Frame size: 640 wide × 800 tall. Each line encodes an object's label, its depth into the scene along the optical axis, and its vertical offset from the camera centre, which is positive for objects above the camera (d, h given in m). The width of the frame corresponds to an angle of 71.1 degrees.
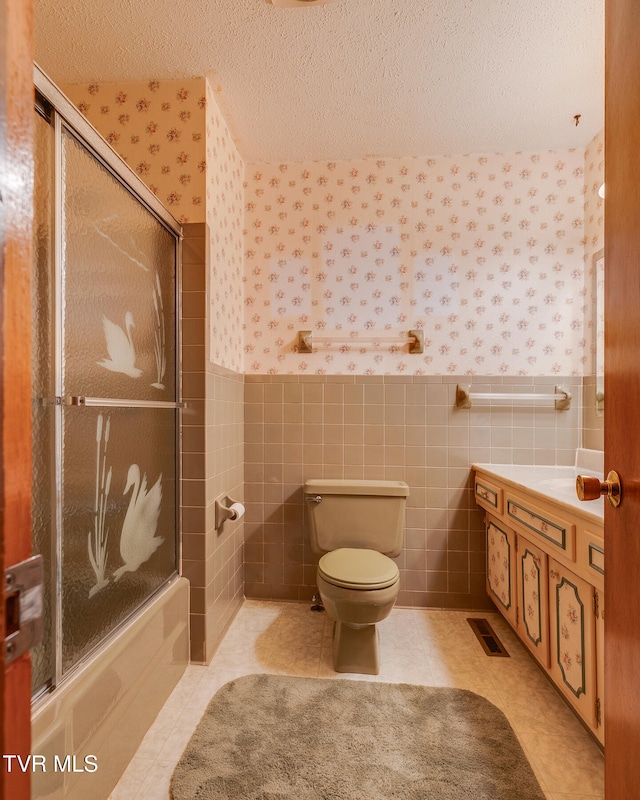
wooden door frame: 0.41 +0.06
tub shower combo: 1.07 -0.15
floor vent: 2.01 -1.13
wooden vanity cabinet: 1.32 -0.68
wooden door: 0.73 +0.02
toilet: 1.79 -0.72
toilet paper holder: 2.04 -0.52
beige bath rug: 1.27 -1.11
